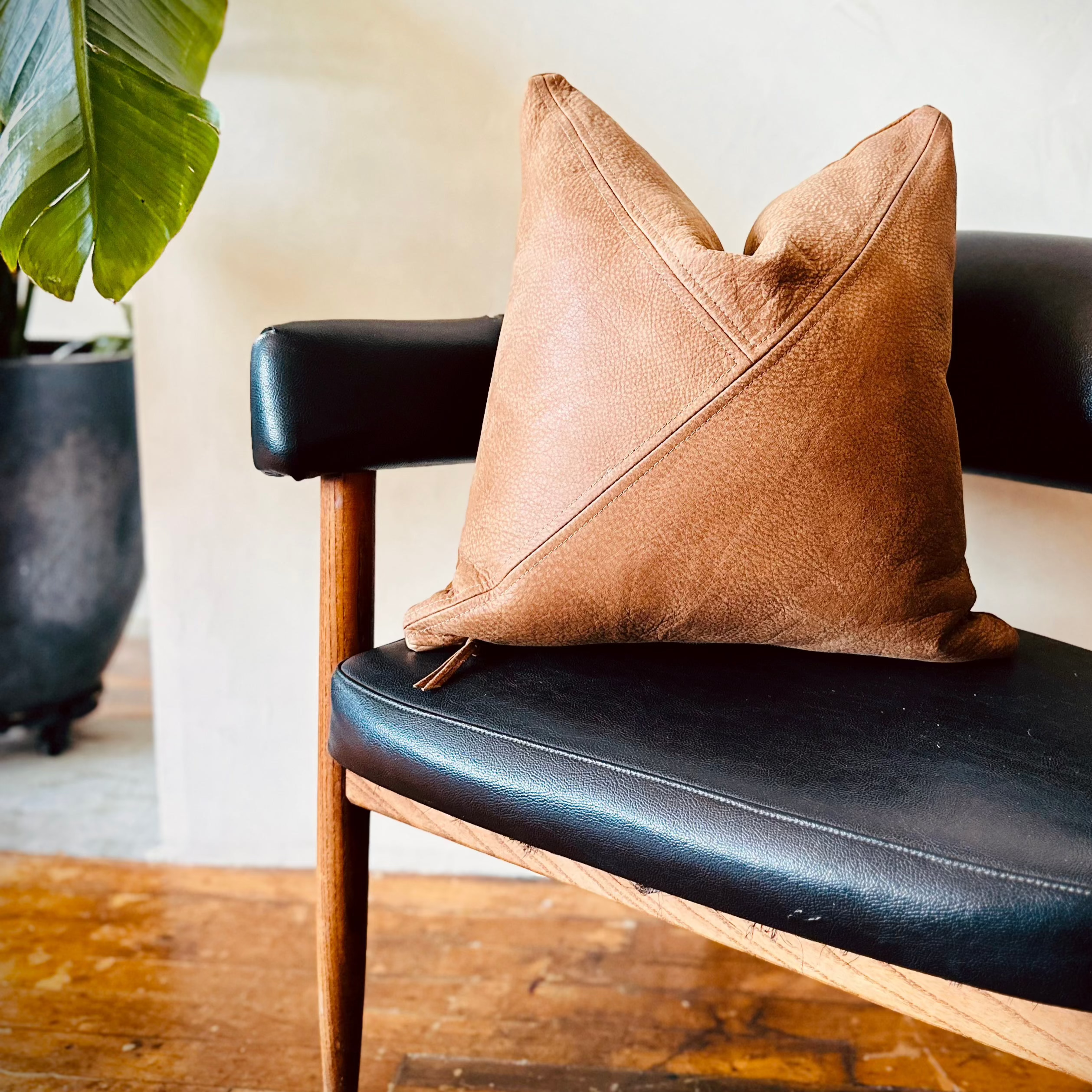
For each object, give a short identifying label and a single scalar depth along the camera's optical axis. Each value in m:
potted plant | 0.94
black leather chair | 0.55
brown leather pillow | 0.70
